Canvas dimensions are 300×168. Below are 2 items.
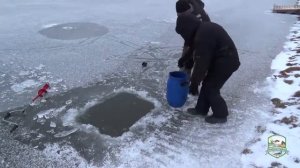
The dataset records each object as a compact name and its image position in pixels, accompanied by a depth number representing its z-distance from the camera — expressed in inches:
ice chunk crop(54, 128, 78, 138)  112.3
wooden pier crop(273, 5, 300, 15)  281.0
